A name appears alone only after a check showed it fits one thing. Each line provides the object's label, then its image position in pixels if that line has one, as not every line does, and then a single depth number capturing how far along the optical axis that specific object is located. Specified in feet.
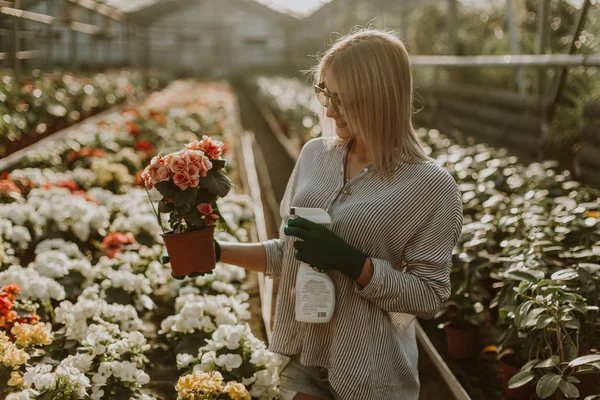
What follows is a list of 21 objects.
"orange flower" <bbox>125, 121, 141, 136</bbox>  21.08
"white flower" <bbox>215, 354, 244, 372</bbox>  7.25
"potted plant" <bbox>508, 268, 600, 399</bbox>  6.84
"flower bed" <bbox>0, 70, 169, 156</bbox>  18.52
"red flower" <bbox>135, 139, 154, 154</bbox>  18.72
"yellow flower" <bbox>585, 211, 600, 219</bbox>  10.10
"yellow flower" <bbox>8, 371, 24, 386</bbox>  6.47
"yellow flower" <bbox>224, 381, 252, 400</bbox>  6.33
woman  6.16
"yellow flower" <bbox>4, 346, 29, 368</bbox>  6.59
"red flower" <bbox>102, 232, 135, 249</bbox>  11.35
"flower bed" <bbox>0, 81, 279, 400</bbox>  6.87
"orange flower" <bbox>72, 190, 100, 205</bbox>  13.21
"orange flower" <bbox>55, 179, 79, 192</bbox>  14.03
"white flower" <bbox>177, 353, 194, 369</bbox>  7.66
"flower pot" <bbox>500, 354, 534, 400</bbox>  9.01
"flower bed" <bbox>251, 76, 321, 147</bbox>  26.86
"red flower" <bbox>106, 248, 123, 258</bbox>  11.14
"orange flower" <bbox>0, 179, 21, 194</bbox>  12.53
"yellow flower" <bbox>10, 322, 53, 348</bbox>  7.16
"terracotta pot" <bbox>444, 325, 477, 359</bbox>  10.75
